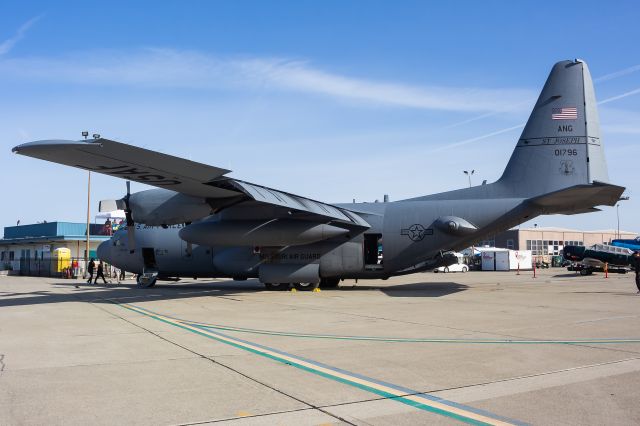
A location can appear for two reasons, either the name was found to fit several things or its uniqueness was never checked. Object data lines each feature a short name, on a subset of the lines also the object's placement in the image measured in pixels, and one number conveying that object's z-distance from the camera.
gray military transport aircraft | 20.09
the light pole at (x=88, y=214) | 43.91
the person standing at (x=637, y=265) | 20.08
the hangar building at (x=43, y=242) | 52.95
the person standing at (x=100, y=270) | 33.97
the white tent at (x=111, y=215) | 59.42
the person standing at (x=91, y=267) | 35.02
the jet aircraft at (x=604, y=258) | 40.84
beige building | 86.75
